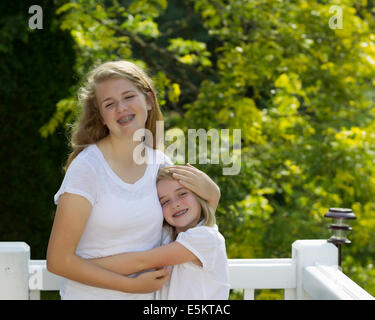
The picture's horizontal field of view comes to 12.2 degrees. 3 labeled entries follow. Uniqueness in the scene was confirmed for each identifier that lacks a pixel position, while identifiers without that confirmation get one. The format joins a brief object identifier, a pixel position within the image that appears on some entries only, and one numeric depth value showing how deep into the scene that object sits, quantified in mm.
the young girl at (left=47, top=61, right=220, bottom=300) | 4586
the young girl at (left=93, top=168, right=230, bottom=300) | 4666
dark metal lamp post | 4955
